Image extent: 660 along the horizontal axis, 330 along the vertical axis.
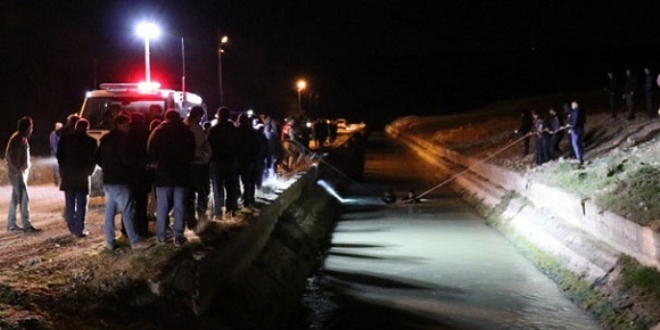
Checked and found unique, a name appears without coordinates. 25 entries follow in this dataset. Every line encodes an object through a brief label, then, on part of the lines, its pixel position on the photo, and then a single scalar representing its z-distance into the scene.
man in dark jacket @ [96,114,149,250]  11.22
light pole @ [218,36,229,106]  34.25
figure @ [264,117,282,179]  21.19
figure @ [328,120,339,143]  53.99
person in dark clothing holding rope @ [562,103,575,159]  23.75
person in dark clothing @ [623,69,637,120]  26.67
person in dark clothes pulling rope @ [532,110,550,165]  25.05
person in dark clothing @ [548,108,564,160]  24.55
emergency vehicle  17.94
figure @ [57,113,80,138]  13.77
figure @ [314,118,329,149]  44.84
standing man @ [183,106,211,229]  12.41
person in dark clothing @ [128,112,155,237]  11.34
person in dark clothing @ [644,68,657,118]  25.33
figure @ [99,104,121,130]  13.90
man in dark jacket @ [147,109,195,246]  11.23
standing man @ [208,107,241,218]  14.23
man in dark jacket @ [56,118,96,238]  12.46
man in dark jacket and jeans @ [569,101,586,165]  22.45
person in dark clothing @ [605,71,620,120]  29.14
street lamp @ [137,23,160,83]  25.37
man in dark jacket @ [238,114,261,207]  15.09
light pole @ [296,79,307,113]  80.78
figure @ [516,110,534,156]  30.53
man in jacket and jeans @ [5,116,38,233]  13.66
